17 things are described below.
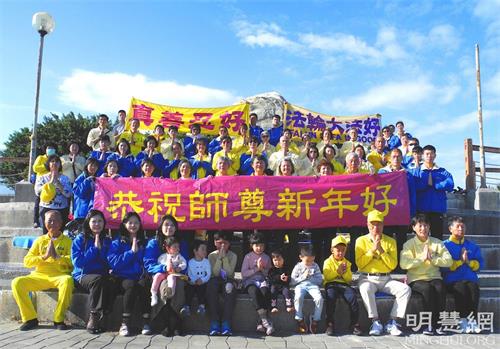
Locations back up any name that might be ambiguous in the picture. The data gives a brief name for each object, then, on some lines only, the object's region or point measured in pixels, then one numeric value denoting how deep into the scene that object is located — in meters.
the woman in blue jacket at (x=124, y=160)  7.56
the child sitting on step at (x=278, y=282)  5.08
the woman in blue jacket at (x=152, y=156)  7.81
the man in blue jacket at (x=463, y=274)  5.14
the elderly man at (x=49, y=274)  5.04
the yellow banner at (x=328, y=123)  12.31
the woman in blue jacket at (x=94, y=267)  4.96
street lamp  10.84
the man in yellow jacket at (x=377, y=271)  5.04
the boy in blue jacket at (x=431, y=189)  6.57
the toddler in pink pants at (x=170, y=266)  4.96
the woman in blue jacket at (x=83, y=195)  6.63
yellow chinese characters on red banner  6.36
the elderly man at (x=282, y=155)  8.01
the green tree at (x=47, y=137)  19.70
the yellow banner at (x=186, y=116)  11.84
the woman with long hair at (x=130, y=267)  4.96
